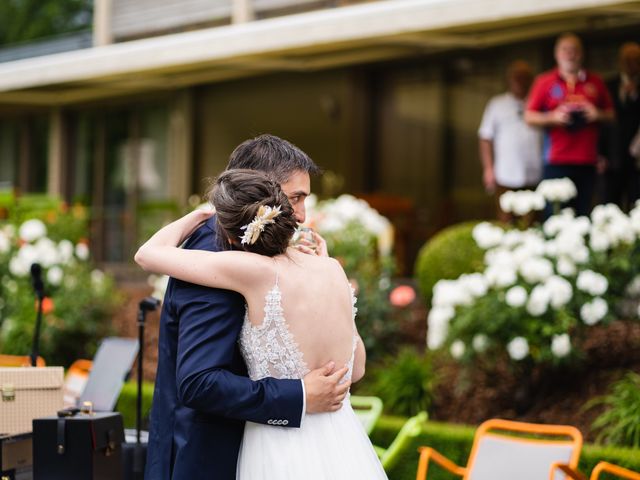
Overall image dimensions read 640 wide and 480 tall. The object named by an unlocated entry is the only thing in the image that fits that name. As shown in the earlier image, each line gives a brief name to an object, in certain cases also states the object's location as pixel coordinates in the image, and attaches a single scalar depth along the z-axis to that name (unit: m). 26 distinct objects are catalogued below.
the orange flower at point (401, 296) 8.99
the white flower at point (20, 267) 10.82
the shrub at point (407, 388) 8.31
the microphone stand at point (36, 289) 5.71
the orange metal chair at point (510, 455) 5.74
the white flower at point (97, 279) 11.33
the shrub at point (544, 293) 7.56
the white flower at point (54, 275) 10.95
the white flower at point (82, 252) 11.30
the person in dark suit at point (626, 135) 9.94
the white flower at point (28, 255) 10.81
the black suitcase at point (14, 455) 4.91
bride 3.45
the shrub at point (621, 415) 7.08
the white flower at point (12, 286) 11.02
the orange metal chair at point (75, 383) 8.16
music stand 7.38
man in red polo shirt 9.48
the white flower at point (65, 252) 11.12
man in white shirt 10.58
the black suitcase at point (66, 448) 4.59
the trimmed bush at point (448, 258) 9.52
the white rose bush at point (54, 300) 10.69
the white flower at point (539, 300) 7.49
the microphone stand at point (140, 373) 5.29
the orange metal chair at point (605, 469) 5.17
